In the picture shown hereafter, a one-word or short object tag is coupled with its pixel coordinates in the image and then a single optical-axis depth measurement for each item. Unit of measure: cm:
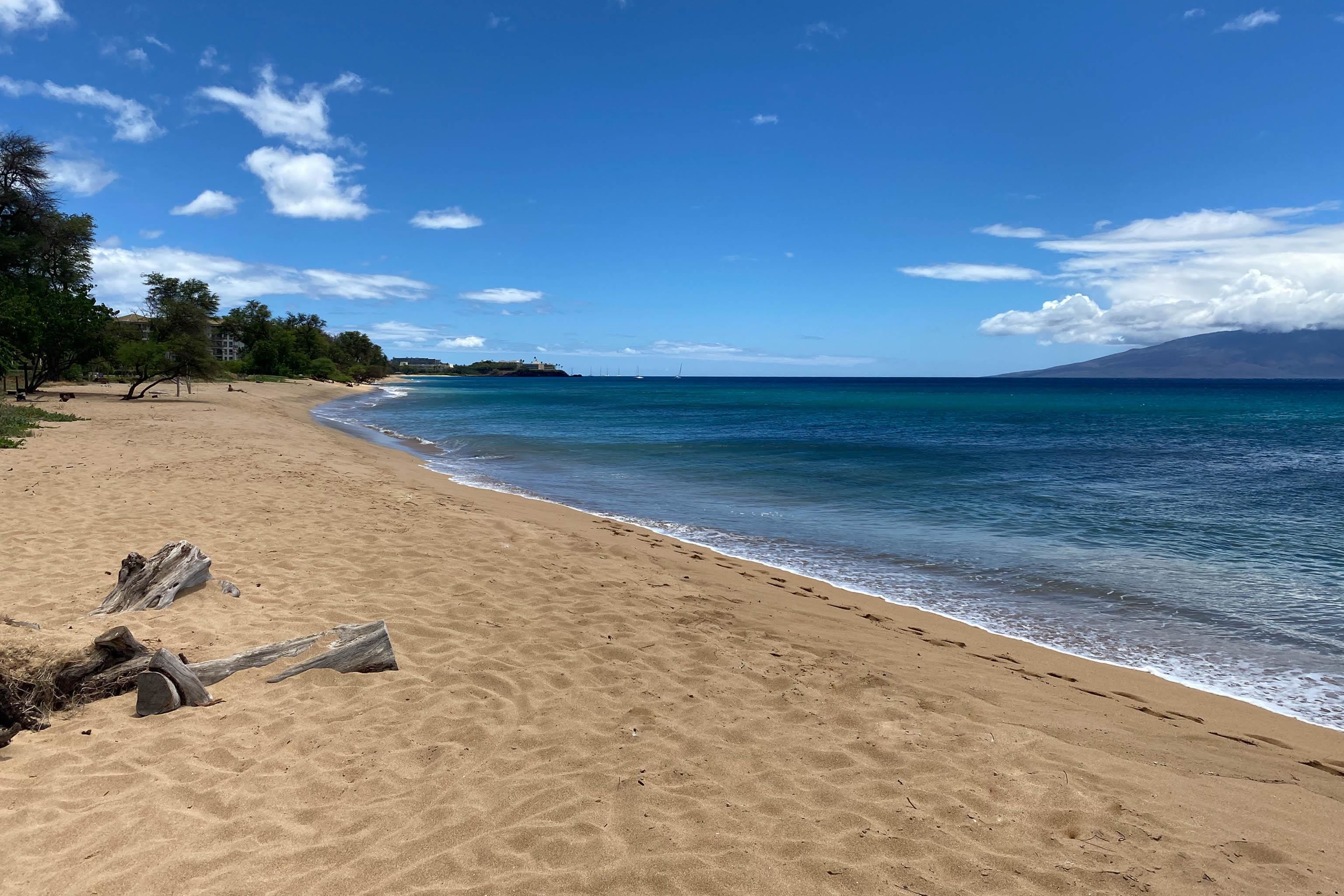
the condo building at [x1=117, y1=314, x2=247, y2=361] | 4333
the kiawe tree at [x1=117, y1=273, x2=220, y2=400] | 3362
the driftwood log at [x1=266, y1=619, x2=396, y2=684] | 514
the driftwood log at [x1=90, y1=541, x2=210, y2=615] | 575
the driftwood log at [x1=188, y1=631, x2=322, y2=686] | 482
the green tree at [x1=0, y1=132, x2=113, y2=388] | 2722
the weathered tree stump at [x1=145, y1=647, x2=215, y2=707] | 447
